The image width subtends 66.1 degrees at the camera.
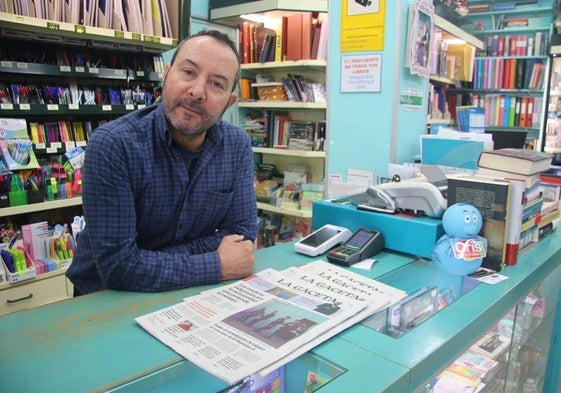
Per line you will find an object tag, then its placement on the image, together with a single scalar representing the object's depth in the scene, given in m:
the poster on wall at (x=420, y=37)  2.17
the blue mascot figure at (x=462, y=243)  1.28
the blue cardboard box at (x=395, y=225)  1.40
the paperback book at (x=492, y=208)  1.34
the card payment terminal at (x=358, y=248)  1.36
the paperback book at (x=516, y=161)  1.45
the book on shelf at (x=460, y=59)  4.04
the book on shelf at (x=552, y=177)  1.90
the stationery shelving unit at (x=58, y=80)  2.58
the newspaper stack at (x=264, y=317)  0.81
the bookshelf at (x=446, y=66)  3.59
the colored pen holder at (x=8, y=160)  2.54
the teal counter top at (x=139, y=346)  0.76
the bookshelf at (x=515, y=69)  5.36
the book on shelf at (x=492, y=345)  1.38
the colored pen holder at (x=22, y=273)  2.57
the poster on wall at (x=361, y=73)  2.22
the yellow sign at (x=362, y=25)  2.17
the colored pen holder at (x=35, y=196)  2.67
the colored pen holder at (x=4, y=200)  2.55
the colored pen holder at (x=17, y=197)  2.60
